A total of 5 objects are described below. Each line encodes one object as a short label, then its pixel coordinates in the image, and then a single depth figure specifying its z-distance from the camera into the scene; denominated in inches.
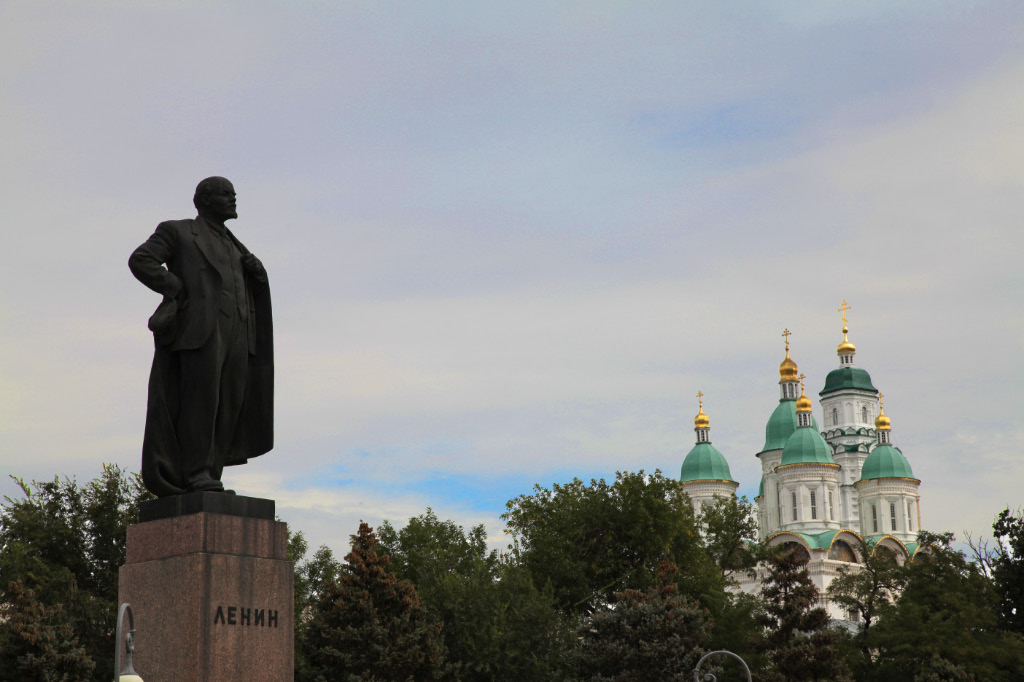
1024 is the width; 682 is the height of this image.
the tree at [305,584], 1491.1
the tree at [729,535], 2608.3
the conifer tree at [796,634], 1663.4
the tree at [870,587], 2007.9
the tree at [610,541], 2094.0
